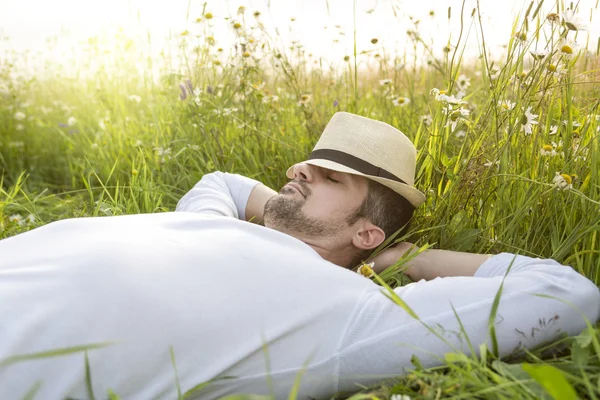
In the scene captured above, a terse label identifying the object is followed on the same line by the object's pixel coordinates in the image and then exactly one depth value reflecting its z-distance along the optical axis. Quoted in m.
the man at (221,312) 1.48
